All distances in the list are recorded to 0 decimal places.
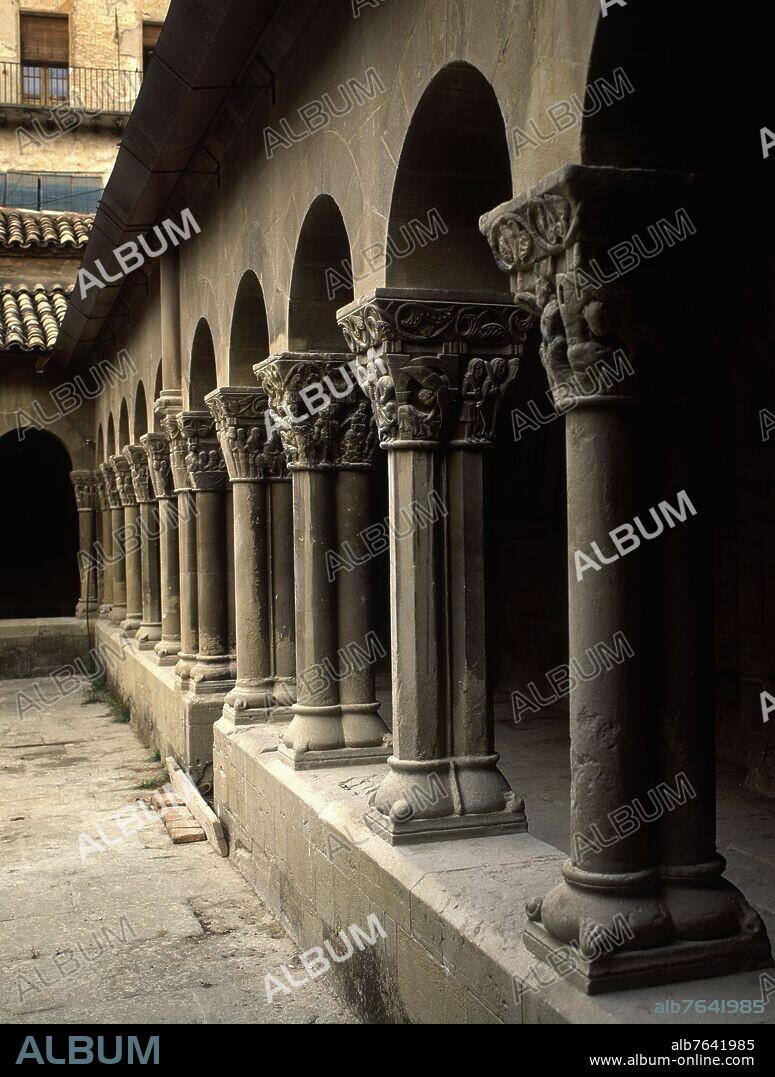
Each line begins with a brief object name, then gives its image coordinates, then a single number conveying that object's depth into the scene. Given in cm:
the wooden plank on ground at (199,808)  815
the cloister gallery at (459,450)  333
